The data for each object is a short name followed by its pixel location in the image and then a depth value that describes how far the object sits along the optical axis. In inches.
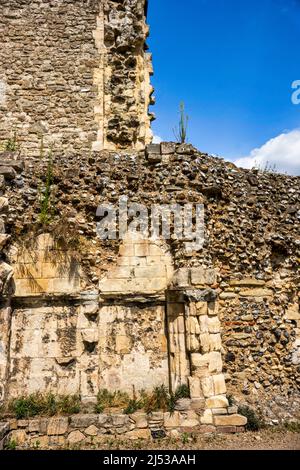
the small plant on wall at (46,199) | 289.9
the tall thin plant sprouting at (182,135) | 336.2
